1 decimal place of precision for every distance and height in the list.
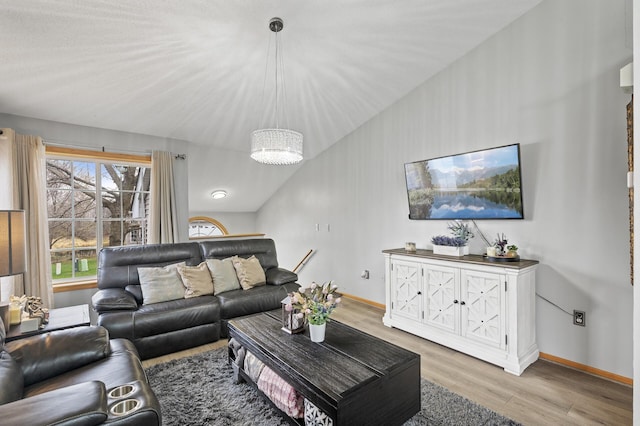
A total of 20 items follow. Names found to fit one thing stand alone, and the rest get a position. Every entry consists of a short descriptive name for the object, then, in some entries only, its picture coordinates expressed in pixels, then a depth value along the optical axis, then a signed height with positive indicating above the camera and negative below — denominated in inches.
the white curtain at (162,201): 167.2 +6.2
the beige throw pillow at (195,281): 132.8 -30.9
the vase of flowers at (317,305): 80.7 -25.9
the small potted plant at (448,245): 124.0 -15.8
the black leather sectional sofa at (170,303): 111.0 -37.5
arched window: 270.4 -14.6
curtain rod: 141.9 +33.3
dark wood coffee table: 60.7 -36.1
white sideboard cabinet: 102.3 -37.1
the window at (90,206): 149.8 +3.8
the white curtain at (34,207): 129.6 +3.2
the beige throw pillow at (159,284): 125.0 -30.7
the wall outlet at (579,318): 101.6 -38.0
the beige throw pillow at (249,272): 146.9 -30.5
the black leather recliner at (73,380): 43.0 -32.2
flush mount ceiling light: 239.0 +13.8
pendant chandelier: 108.8 +24.2
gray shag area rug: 76.9 -53.3
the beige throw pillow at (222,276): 139.9 -30.5
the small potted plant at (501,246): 113.0 -15.2
